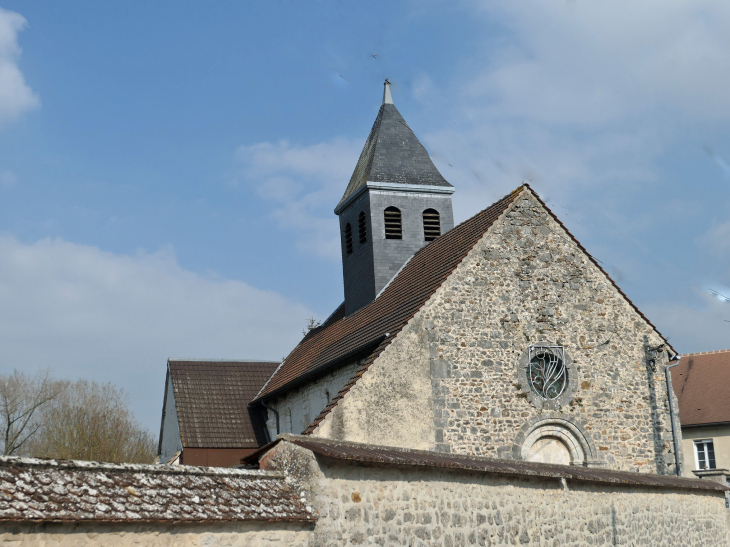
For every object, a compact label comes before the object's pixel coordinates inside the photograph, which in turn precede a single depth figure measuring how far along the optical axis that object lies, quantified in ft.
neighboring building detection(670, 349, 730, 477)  87.86
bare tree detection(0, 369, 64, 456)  105.19
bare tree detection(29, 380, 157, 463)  77.41
